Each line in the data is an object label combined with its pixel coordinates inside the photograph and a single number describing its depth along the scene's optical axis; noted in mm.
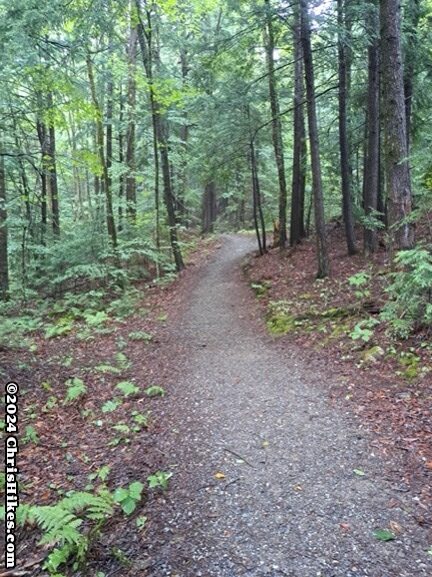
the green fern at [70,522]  3297
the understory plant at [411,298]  5973
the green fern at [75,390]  6715
